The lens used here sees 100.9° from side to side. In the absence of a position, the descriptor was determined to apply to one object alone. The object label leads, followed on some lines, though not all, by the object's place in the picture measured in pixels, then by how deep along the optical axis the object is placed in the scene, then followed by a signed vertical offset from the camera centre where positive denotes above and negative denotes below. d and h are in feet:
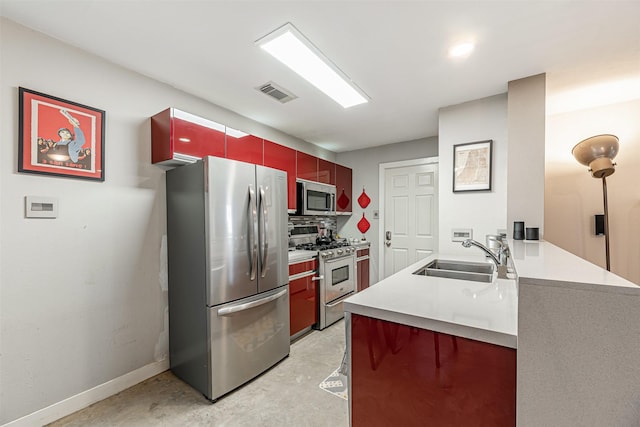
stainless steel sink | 5.87 -1.37
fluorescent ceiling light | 5.57 +3.76
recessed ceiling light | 5.87 +3.81
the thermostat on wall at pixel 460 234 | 8.73 -0.63
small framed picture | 8.46 +1.61
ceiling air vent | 7.58 +3.72
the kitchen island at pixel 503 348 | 2.08 -1.35
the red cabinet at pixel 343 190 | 13.80 +1.35
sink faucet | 5.26 -0.90
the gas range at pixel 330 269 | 10.18 -2.20
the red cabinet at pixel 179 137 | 6.79 +2.12
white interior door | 12.42 +0.12
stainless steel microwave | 11.12 +0.79
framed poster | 5.25 +1.69
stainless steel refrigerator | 6.24 -1.46
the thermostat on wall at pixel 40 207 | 5.30 +0.19
